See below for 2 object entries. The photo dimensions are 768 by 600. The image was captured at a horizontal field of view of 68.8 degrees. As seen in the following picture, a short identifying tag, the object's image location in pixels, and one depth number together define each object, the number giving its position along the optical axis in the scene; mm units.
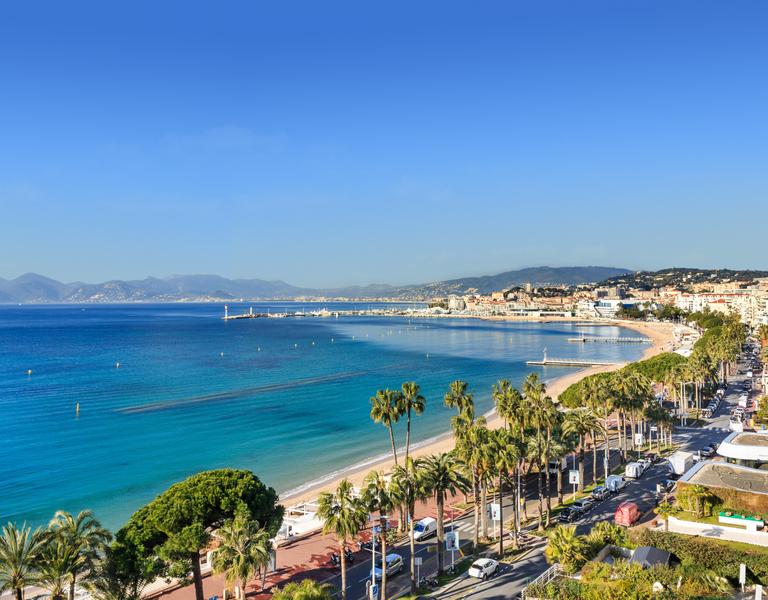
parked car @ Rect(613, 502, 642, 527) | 30905
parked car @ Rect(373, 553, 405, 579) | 27297
